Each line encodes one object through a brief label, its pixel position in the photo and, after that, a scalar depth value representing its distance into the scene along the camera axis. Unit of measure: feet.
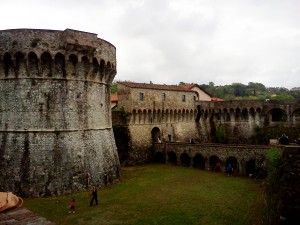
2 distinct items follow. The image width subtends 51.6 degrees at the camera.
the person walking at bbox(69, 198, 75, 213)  60.30
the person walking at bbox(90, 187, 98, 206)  64.47
